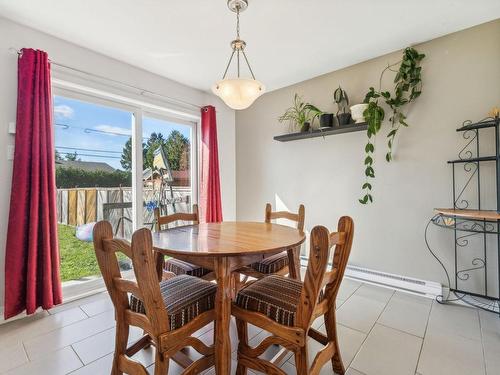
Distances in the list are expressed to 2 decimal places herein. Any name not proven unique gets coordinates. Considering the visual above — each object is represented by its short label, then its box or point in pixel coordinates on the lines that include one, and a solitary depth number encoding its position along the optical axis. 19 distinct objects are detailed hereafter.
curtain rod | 1.99
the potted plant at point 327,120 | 2.78
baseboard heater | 2.29
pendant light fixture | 1.67
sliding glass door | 2.42
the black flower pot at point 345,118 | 2.69
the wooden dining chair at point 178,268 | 1.80
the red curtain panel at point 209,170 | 3.26
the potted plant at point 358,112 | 2.53
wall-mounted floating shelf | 2.63
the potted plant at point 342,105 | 2.70
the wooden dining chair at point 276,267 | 1.83
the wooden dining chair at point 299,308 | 1.01
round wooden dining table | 1.22
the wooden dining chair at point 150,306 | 0.96
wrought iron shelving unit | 2.01
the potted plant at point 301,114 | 2.99
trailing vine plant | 2.32
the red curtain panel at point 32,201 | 1.90
